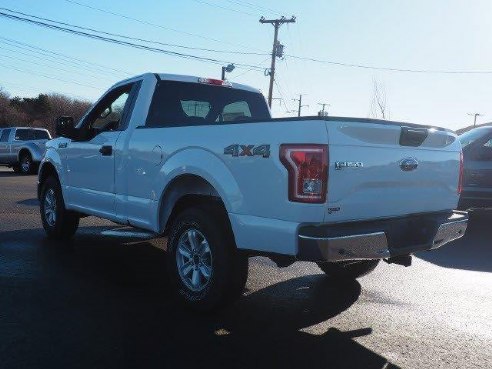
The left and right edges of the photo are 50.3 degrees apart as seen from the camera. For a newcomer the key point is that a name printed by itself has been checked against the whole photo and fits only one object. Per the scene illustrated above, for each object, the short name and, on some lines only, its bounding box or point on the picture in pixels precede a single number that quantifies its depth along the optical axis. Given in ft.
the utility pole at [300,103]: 210.47
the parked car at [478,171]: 27.14
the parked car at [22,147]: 67.72
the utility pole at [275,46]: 113.29
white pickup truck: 11.35
